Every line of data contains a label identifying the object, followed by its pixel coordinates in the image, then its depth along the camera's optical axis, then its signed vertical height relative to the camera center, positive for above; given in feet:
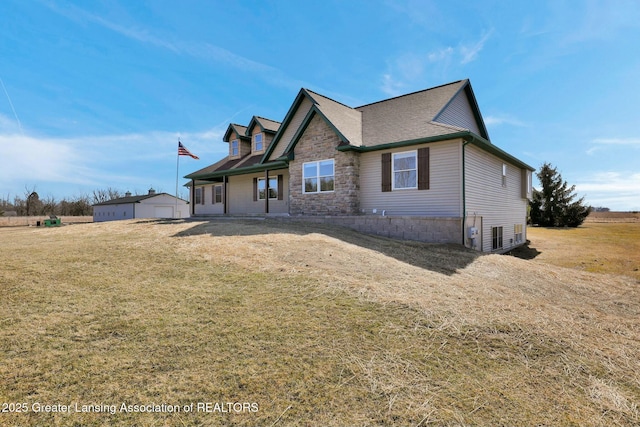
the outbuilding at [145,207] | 117.29 +3.00
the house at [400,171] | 39.45 +6.41
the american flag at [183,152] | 75.82 +15.27
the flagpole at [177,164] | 76.18 +12.68
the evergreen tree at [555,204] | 118.52 +3.24
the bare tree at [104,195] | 196.24 +12.65
